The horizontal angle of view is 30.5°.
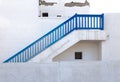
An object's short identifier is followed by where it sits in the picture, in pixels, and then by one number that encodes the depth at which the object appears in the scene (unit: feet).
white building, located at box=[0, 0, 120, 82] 28.50
